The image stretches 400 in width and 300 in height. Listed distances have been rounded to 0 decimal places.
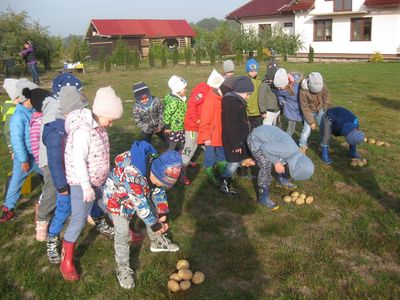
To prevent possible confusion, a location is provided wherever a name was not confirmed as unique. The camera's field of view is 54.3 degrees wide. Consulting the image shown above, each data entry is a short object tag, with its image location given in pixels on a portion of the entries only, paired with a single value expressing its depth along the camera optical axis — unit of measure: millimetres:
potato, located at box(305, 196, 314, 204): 5301
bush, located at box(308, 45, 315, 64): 28022
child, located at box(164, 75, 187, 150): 6297
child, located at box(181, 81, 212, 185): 5895
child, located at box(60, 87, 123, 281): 3531
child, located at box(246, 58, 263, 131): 6855
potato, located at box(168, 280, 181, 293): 3605
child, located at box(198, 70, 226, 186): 5527
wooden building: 48256
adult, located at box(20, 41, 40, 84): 18586
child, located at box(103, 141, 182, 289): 3371
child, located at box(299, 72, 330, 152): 6469
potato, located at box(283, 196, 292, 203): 5355
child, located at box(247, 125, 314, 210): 4617
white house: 28047
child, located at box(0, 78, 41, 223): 4758
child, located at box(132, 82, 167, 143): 6250
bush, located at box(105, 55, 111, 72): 27062
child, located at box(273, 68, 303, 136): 6855
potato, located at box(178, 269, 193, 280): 3721
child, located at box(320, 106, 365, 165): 6418
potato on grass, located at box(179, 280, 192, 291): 3627
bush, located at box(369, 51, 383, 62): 26656
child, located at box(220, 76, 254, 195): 5188
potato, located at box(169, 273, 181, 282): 3710
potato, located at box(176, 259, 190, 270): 3900
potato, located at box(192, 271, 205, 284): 3699
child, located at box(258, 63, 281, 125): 6691
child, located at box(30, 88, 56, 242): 4344
